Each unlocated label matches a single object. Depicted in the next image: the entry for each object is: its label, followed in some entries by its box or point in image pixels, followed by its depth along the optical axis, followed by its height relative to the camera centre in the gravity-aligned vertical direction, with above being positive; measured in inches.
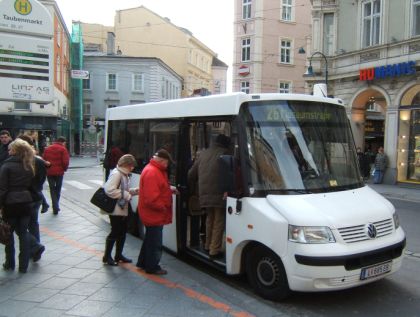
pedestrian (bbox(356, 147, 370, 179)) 887.5 -51.2
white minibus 189.5 -29.0
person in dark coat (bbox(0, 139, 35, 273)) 220.1 -28.0
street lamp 905.5 +129.8
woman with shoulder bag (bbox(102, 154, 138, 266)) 239.3 -35.3
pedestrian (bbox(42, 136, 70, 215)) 412.8 -33.3
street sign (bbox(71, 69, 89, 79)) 1035.3 +122.4
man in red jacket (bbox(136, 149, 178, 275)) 227.1 -35.7
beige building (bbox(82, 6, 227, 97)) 2235.5 +446.9
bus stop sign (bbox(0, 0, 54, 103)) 591.5 +101.4
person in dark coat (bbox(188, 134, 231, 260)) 238.1 -29.1
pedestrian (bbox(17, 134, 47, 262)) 236.5 -37.6
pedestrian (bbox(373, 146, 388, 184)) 829.2 -52.1
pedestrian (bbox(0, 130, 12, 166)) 331.6 -10.3
